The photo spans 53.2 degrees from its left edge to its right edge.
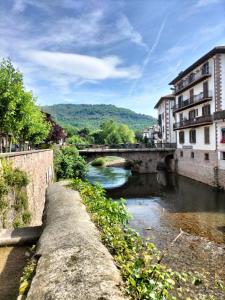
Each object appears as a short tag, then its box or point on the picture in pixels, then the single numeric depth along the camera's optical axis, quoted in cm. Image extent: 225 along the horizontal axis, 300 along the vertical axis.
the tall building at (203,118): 2316
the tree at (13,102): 1421
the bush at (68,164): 2483
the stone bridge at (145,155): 3557
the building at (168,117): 4027
